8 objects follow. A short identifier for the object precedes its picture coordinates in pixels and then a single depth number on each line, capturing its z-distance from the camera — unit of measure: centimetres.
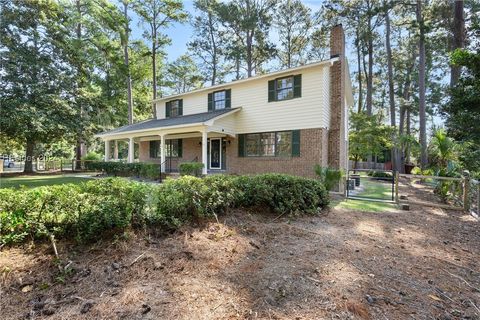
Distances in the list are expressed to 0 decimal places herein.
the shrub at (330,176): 927
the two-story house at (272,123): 1217
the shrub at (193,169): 1286
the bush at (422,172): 1345
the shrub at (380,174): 1766
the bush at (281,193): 545
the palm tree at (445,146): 1164
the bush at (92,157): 2157
